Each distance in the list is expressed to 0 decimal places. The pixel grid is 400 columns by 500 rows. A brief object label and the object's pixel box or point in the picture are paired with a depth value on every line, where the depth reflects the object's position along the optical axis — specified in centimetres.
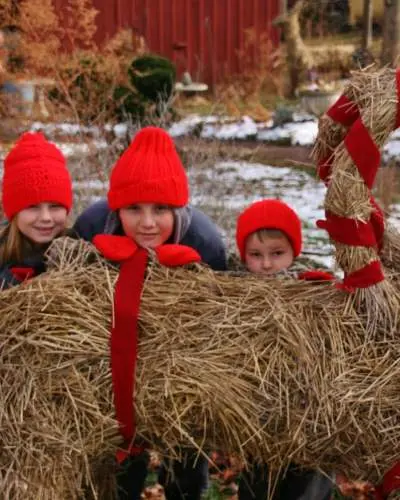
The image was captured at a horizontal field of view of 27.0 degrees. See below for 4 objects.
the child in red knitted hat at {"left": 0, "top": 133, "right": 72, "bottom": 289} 304
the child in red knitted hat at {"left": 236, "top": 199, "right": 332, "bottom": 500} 296
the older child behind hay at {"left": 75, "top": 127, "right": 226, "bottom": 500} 252
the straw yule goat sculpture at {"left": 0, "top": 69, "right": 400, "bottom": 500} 226
